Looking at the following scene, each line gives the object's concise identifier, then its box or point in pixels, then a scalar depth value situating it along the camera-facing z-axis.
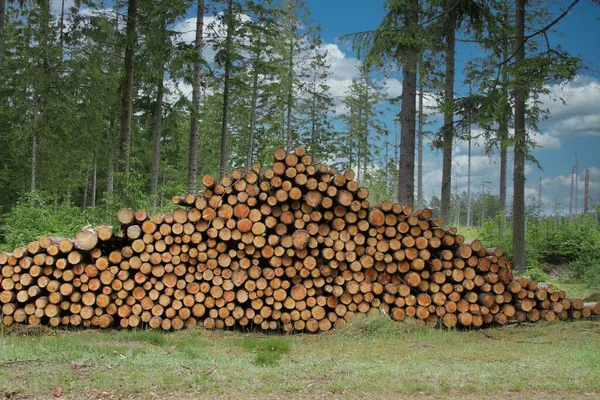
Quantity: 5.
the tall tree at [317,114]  34.34
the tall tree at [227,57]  19.59
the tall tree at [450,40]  13.61
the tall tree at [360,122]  38.00
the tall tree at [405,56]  12.25
